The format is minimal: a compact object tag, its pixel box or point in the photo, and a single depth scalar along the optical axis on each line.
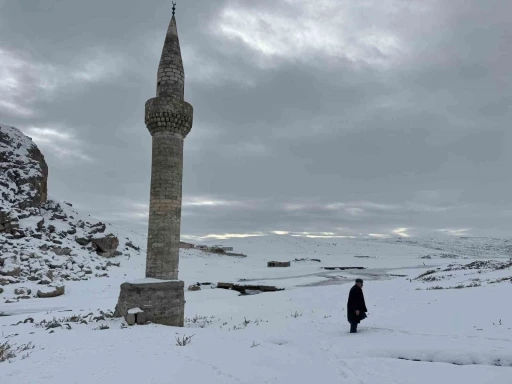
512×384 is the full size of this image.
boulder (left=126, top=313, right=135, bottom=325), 12.76
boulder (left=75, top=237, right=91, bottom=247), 34.53
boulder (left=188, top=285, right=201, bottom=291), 29.54
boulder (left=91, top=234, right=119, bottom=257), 35.28
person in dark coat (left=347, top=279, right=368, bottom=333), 10.58
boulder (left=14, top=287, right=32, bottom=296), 22.14
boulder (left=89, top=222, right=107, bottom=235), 36.93
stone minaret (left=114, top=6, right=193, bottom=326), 14.01
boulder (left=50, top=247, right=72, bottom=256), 30.59
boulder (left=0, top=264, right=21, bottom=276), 24.27
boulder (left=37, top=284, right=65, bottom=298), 22.55
